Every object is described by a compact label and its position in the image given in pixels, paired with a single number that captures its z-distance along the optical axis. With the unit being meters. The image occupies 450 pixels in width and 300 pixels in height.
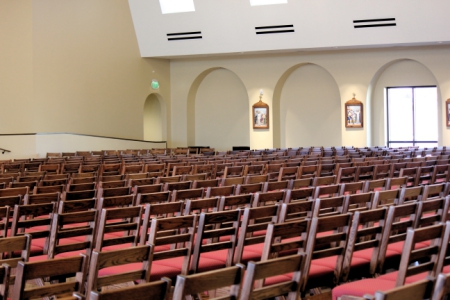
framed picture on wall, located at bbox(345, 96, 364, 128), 21.53
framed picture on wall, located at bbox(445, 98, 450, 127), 20.44
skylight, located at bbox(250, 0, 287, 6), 20.05
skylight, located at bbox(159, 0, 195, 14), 21.09
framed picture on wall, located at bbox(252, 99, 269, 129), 22.64
